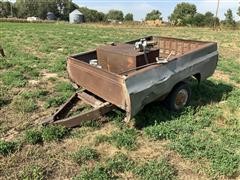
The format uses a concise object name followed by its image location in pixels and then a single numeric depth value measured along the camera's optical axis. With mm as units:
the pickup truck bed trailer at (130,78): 2973
